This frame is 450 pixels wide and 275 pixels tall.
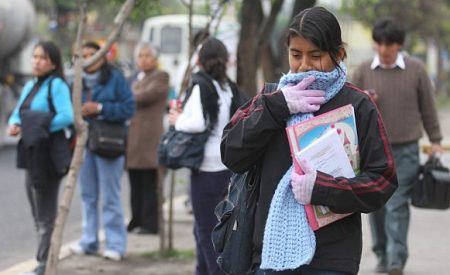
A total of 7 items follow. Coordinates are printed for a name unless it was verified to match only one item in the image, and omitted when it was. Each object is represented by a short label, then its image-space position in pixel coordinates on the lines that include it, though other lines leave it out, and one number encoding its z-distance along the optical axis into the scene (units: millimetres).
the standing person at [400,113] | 13354
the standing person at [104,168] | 14754
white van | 50887
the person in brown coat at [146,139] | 17268
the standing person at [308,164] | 6632
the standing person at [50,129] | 12511
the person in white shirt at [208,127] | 11382
